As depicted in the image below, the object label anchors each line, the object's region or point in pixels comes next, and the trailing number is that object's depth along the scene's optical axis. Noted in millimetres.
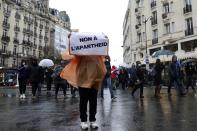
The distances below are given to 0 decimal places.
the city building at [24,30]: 46306
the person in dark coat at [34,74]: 9051
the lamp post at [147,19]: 29015
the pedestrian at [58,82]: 9506
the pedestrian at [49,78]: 12692
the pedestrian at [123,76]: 17319
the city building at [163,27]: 25526
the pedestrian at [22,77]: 8928
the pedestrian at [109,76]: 7812
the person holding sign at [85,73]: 3541
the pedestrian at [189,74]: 11311
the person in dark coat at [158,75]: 8897
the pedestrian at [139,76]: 8519
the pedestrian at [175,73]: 8887
